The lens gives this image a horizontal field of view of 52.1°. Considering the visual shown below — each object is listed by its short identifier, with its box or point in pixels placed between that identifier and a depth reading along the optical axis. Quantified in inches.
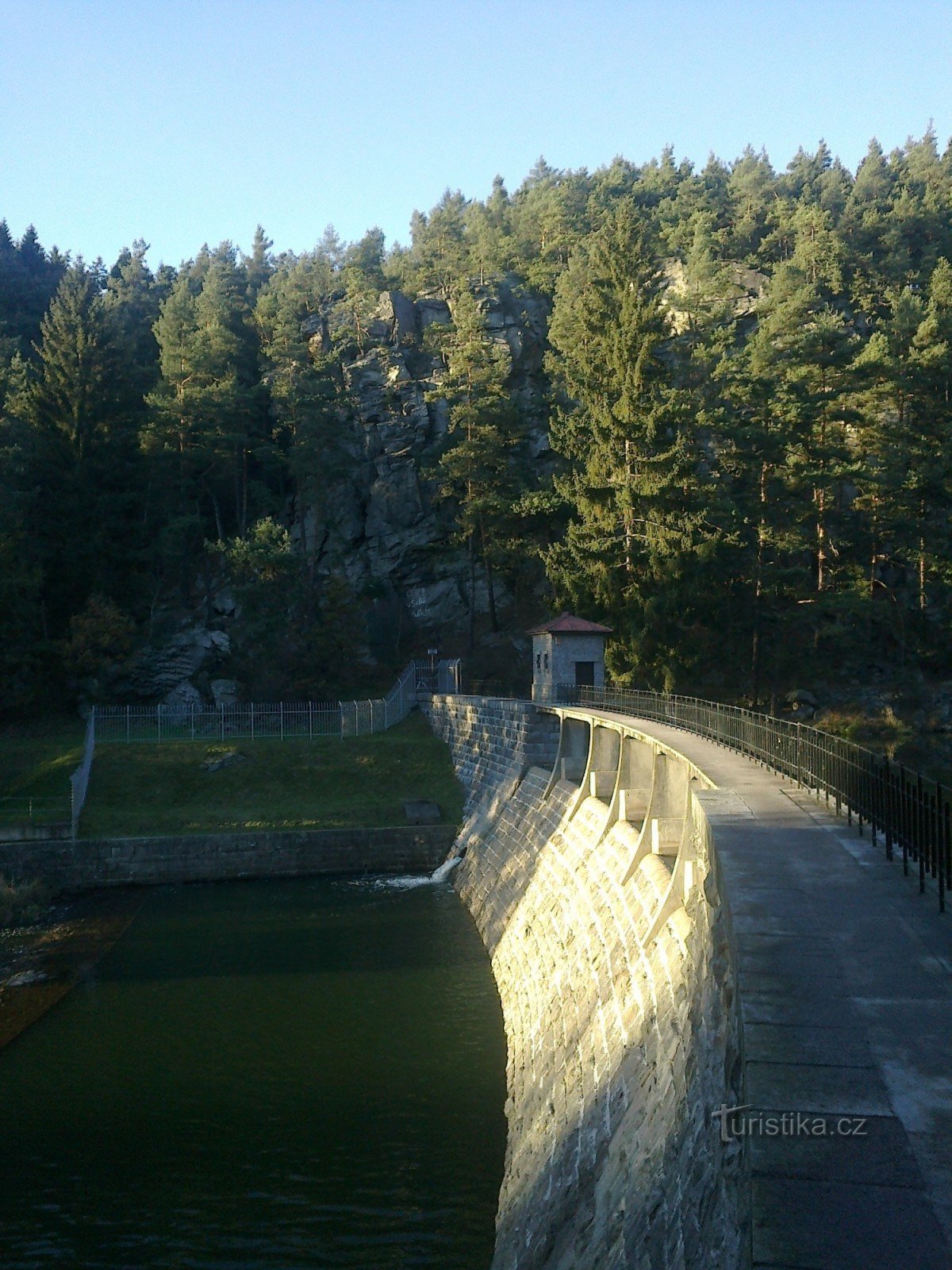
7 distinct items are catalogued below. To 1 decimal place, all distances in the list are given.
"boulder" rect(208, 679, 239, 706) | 1982.0
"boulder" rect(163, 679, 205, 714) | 1985.7
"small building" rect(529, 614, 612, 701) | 1472.7
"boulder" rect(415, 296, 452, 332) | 2913.4
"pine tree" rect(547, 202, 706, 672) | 1637.6
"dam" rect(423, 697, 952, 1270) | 198.4
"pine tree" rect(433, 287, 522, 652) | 2213.3
